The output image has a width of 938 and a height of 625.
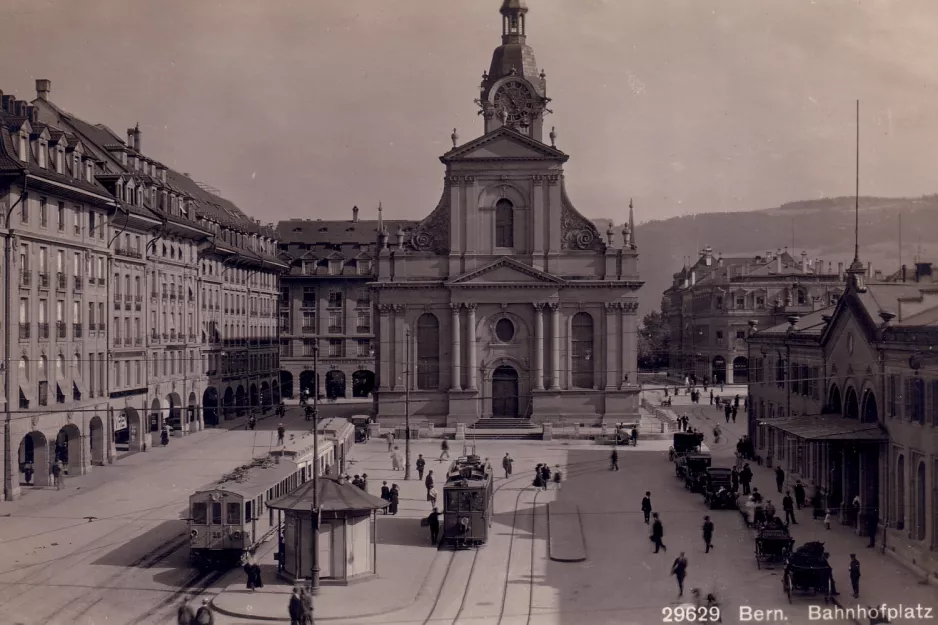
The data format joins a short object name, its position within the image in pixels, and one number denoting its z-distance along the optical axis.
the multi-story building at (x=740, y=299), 111.75
